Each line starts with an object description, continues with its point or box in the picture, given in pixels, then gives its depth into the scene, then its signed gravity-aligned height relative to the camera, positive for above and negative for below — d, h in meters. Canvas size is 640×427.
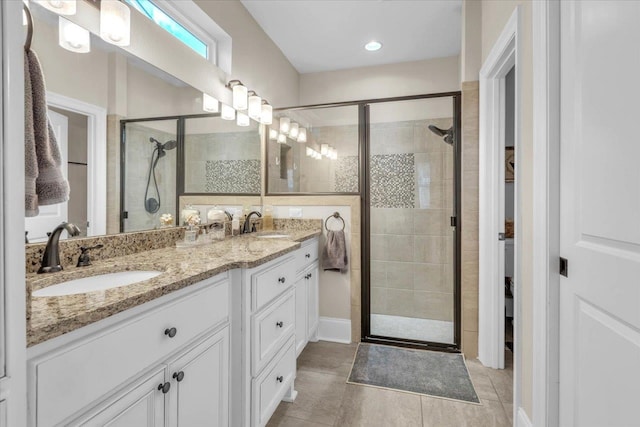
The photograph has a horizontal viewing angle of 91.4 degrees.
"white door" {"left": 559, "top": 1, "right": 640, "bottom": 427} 0.83 +0.00
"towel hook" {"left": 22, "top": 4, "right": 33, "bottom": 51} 0.80 +0.48
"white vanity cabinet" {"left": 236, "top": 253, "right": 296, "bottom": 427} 1.29 -0.59
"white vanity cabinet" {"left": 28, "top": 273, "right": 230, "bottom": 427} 0.63 -0.39
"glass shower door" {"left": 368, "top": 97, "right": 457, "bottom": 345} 2.51 -0.06
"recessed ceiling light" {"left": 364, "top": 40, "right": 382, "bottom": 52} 2.94 +1.61
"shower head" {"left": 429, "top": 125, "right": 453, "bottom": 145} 2.46 +0.65
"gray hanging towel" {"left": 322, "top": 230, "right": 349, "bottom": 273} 2.54 -0.31
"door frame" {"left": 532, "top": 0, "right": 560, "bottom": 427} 1.16 +0.05
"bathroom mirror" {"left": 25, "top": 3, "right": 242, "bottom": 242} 1.15 +0.40
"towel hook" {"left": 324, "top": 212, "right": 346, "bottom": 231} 2.61 -0.03
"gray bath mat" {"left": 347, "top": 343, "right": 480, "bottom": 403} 1.90 -1.07
